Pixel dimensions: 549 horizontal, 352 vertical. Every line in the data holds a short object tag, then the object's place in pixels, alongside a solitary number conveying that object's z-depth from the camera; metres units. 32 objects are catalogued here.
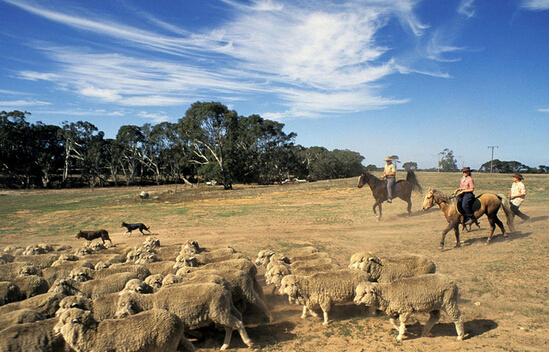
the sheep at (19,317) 5.32
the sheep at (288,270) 7.77
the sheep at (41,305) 6.07
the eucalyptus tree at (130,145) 70.56
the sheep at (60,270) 8.20
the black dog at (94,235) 15.23
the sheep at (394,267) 7.54
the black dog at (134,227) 17.05
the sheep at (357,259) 7.60
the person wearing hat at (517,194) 13.17
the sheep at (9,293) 6.72
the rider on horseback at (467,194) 12.13
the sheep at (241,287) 6.84
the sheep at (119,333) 4.77
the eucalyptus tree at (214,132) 50.94
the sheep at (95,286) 6.83
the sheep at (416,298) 6.03
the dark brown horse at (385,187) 19.33
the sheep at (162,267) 8.50
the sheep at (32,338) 4.61
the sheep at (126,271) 7.93
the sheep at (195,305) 5.75
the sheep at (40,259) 9.76
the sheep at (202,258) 8.60
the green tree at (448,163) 81.36
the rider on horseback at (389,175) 19.28
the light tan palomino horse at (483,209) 12.11
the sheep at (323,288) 6.86
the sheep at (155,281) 6.86
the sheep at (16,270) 8.25
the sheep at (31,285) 7.16
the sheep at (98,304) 5.81
